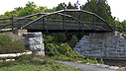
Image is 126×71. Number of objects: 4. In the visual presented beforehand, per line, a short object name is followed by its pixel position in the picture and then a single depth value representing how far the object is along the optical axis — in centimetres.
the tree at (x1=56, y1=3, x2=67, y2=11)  4022
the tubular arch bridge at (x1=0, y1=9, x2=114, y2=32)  2097
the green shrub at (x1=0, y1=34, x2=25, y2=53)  1092
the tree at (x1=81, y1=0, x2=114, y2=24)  3609
